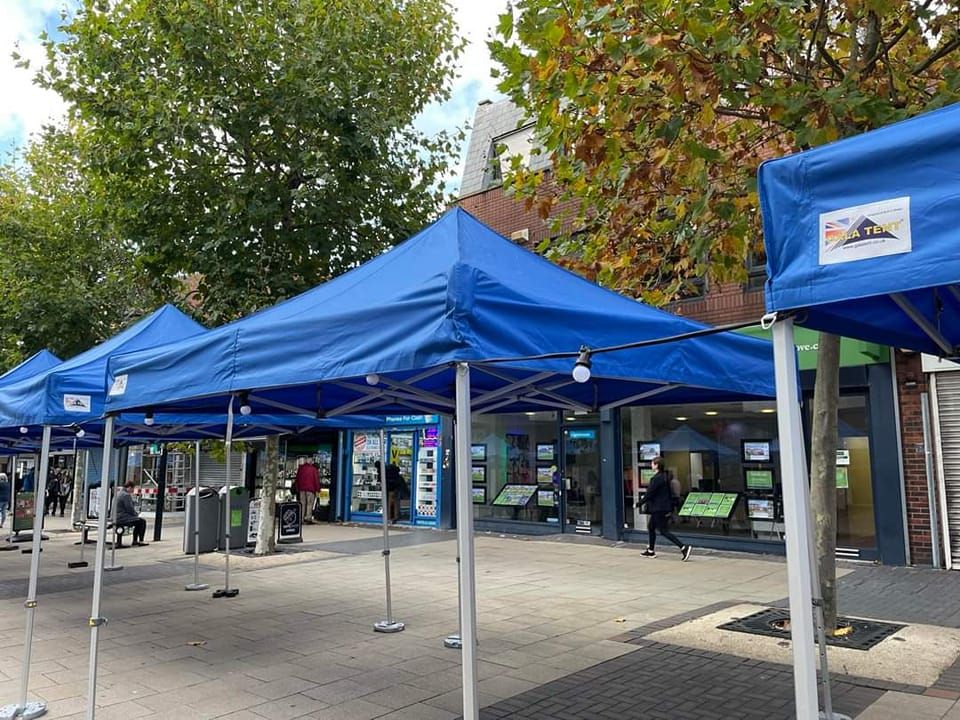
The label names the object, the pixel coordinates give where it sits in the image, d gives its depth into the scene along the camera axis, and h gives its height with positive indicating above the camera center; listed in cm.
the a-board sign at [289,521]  1470 -121
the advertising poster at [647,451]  1400 +14
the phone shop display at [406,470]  1817 -26
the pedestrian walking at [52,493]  2441 -103
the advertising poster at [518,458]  1633 +3
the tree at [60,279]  1573 +408
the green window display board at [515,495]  1613 -80
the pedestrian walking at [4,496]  2164 -99
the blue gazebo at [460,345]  361 +67
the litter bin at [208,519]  1295 -104
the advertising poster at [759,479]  1246 -37
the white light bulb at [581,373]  325 +38
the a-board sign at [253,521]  1490 -124
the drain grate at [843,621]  637 -160
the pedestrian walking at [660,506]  1213 -80
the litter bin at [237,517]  1324 -105
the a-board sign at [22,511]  1677 -112
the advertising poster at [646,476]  1402 -34
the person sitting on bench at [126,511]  1368 -94
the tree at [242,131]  1139 +525
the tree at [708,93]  610 +338
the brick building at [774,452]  1096 +10
